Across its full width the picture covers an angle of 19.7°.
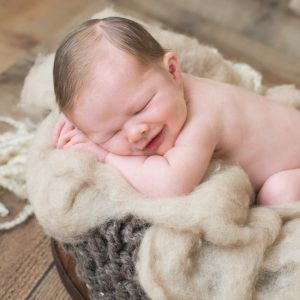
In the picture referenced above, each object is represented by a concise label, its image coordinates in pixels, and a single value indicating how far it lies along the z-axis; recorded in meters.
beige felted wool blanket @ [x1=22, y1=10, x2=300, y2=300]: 0.65
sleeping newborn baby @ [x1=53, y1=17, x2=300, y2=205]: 0.71
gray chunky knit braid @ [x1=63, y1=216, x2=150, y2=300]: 0.67
